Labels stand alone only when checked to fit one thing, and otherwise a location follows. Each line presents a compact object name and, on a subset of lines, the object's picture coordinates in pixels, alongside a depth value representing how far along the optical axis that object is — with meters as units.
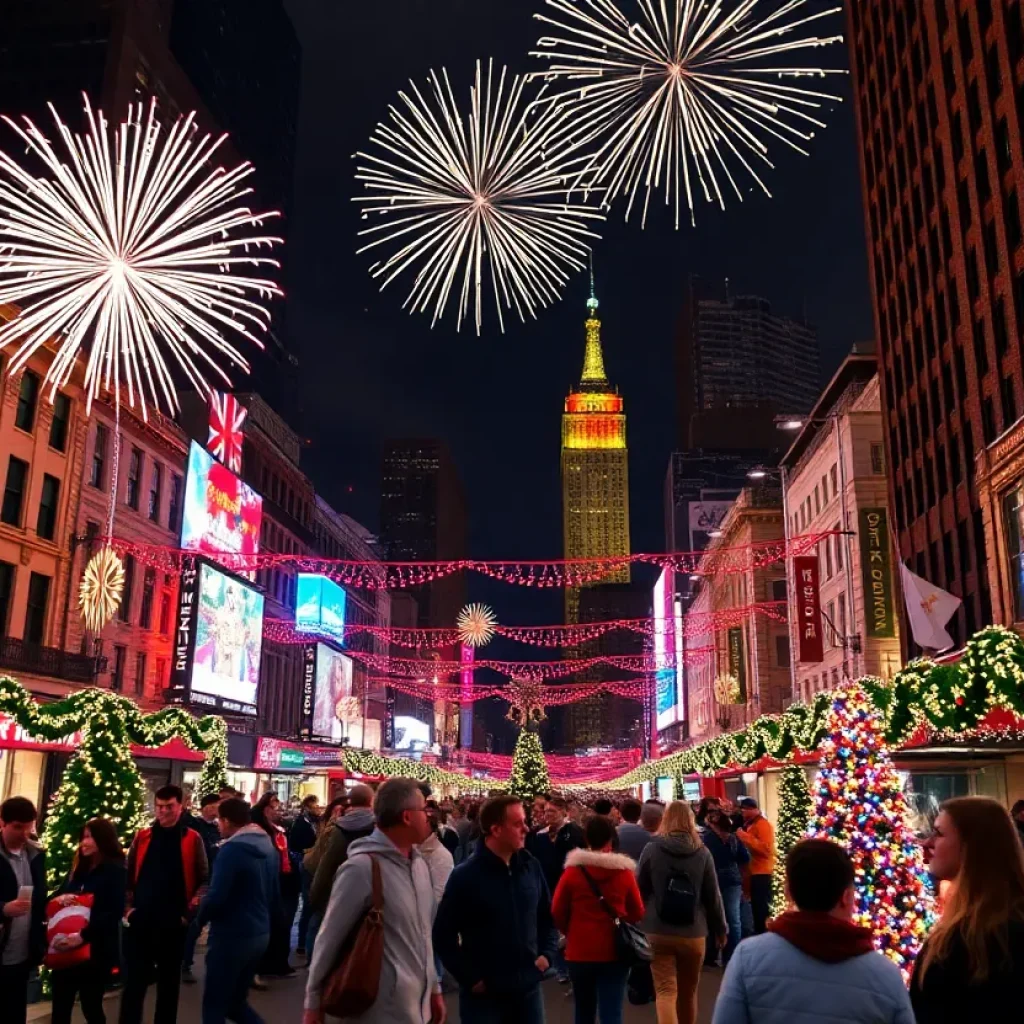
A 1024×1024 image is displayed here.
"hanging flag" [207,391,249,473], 51.34
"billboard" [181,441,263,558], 45.19
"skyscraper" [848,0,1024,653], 37.09
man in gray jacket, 5.10
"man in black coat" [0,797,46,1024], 7.79
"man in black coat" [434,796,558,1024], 6.16
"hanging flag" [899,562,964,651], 33.00
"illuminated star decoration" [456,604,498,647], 63.59
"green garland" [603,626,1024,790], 14.20
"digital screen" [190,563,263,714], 42.81
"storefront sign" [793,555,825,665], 47.94
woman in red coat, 8.10
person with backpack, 8.90
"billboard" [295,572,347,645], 67.81
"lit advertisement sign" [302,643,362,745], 63.53
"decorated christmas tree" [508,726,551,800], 54.88
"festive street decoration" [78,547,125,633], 23.79
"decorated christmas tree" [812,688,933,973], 10.84
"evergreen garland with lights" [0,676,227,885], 13.47
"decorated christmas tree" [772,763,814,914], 19.72
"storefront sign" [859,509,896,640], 43.84
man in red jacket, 8.98
